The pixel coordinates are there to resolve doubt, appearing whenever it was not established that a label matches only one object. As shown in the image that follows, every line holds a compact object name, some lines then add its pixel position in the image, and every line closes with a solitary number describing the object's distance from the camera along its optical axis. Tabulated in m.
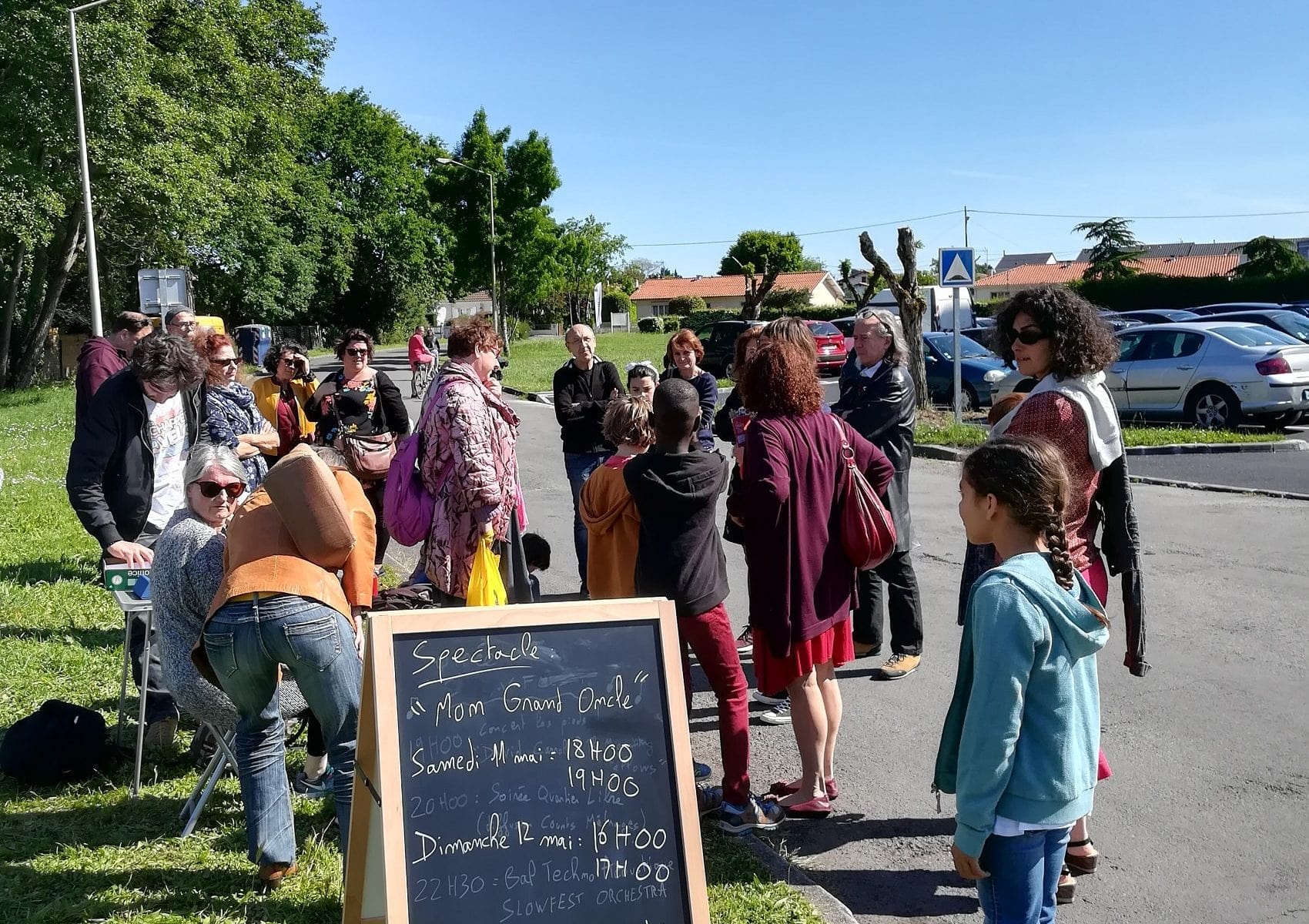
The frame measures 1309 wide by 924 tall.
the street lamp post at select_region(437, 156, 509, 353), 45.23
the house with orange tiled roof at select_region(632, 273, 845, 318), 102.44
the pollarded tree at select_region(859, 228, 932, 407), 17.75
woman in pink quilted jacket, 5.42
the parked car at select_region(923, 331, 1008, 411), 19.44
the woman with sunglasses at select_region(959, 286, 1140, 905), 3.86
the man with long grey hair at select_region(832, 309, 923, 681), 5.77
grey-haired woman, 3.79
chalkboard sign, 2.92
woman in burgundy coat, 4.15
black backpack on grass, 4.80
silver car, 15.07
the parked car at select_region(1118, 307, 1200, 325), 25.86
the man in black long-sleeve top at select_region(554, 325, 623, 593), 7.45
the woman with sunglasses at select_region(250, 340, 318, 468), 7.86
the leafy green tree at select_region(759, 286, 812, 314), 70.06
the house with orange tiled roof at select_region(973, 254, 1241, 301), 79.19
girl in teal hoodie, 2.68
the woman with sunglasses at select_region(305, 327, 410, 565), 7.48
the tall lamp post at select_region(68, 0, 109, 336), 22.23
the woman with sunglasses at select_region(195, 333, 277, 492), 6.57
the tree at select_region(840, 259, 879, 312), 27.70
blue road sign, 15.94
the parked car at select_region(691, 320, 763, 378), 30.22
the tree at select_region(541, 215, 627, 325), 58.00
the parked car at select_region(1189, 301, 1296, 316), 25.66
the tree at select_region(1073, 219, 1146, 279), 57.69
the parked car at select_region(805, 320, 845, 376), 28.02
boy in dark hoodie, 4.18
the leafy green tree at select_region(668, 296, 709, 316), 83.19
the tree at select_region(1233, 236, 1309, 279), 44.03
